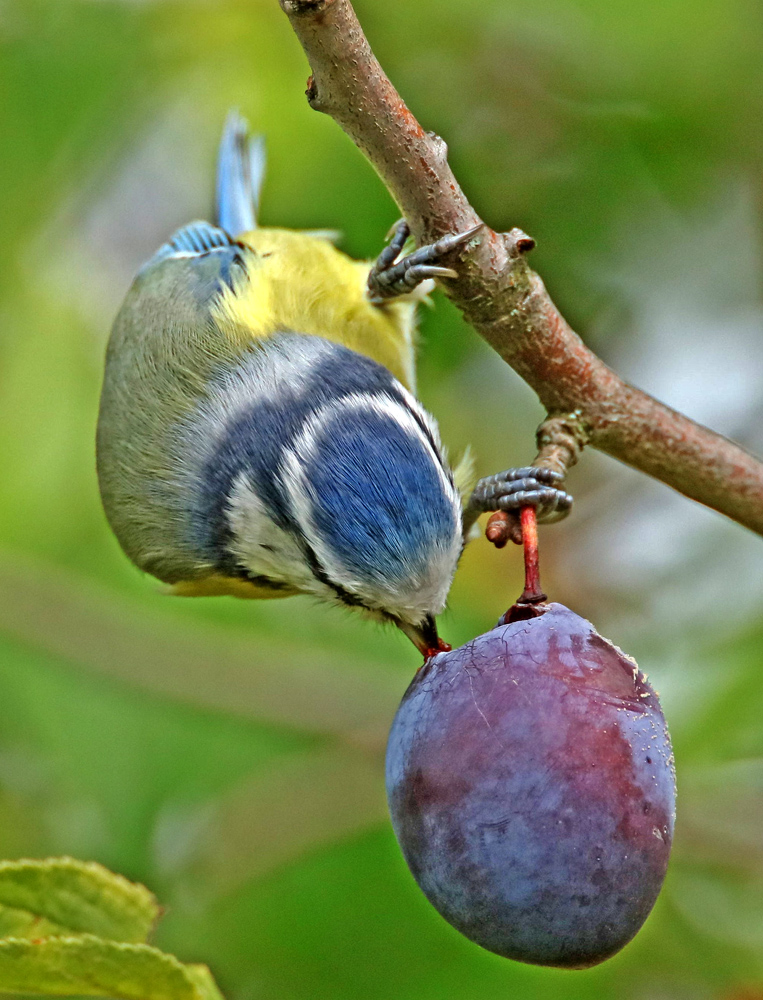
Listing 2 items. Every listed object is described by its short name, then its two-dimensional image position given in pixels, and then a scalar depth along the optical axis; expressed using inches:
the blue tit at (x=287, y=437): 62.5
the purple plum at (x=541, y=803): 61.5
